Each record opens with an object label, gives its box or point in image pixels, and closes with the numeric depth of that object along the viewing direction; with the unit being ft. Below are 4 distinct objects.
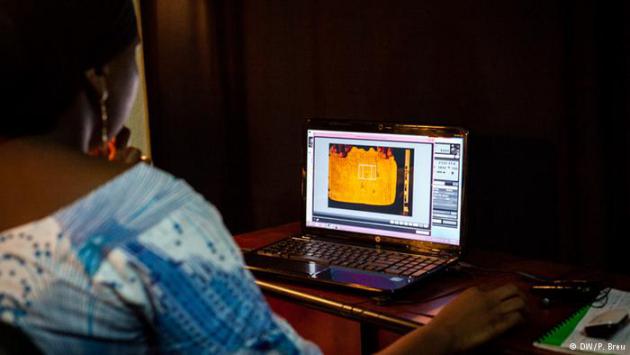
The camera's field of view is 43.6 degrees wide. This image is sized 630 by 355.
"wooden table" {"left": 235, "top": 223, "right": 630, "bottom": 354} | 4.57
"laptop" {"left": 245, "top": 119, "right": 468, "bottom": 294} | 5.57
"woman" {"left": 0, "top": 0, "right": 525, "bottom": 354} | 2.04
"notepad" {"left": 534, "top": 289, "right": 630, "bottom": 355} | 4.19
